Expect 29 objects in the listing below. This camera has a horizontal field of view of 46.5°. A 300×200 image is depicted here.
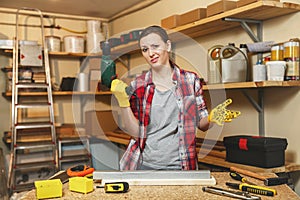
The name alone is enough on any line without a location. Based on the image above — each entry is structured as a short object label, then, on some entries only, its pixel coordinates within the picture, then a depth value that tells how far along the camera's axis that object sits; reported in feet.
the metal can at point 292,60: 5.89
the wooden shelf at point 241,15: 5.85
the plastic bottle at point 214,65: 6.78
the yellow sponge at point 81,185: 3.53
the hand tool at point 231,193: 3.27
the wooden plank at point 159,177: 3.81
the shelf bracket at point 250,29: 6.61
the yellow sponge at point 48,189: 3.40
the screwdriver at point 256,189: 3.42
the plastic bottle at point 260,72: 6.02
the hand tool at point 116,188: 3.51
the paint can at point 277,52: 6.07
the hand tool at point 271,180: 3.84
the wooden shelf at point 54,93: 11.14
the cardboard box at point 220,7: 6.47
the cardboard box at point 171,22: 7.88
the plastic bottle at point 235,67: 6.48
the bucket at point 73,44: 12.09
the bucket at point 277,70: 5.80
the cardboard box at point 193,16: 7.18
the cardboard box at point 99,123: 8.10
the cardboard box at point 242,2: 5.94
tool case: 5.55
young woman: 4.91
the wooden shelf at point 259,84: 5.65
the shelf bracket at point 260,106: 6.91
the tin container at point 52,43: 11.90
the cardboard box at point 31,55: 10.98
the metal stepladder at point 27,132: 10.55
